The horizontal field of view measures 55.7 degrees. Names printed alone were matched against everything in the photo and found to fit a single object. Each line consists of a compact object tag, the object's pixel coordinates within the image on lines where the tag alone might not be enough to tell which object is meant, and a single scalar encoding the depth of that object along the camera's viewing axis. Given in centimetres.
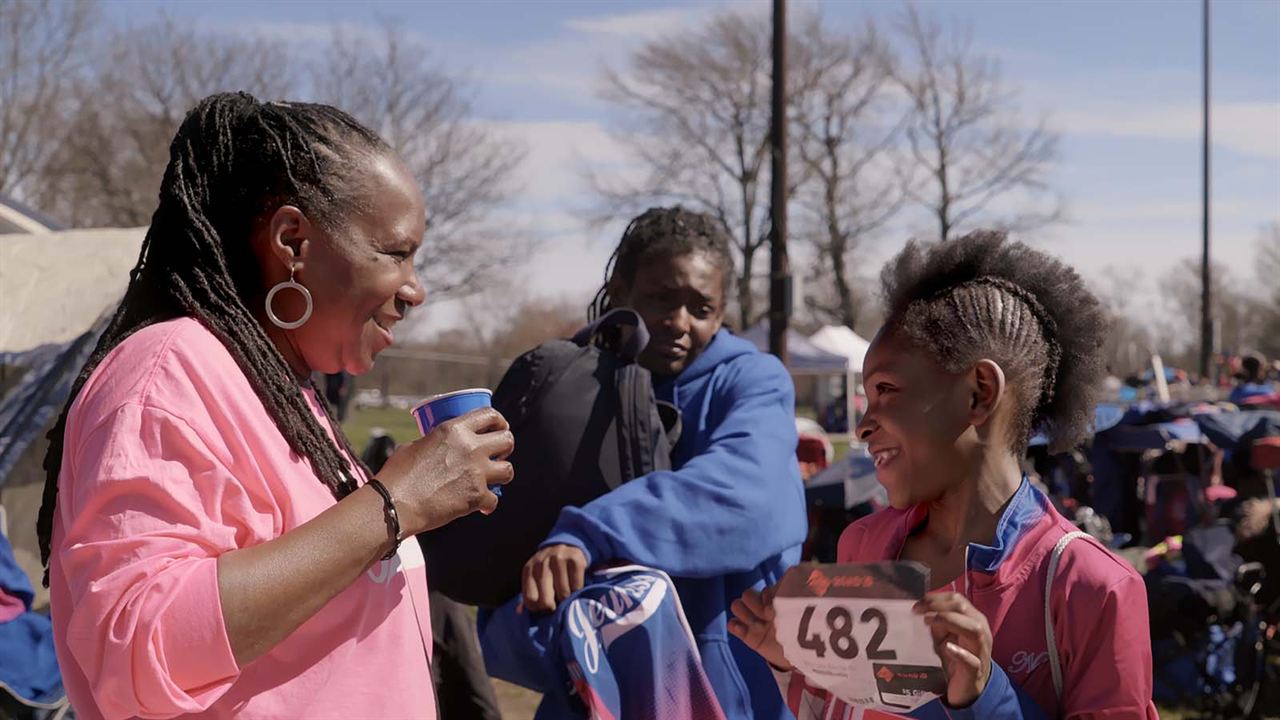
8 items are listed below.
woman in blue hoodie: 256
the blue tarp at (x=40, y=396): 670
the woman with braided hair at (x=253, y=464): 139
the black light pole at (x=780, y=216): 1260
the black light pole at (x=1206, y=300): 2441
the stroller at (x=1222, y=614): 600
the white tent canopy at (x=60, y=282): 693
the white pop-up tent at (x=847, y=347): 2930
